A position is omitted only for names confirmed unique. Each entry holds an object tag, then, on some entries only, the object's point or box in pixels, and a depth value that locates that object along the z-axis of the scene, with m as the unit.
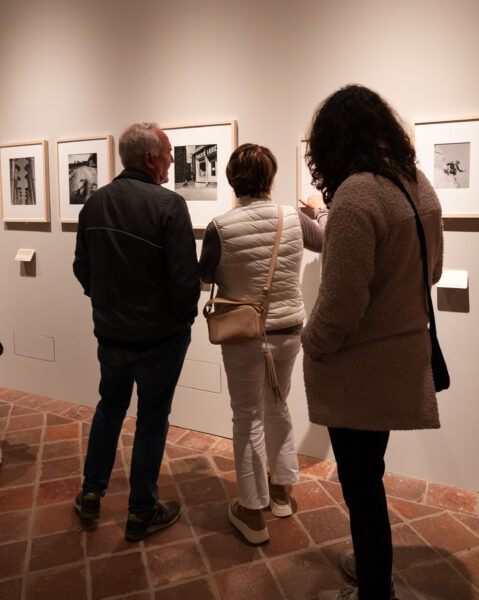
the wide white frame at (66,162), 4.05
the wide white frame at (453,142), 2.85
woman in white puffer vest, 2.41
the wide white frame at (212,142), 3.52
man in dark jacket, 2.39
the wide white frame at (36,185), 4.41
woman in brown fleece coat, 1.57
